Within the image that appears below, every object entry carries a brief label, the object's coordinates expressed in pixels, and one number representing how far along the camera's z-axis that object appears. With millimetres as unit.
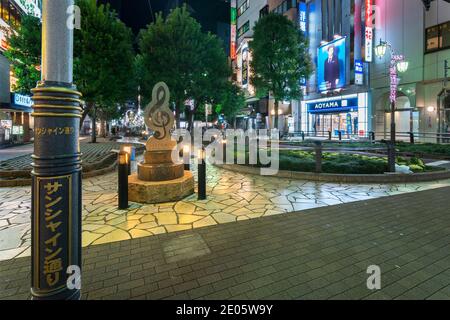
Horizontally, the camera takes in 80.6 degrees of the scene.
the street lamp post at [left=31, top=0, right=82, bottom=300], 2111
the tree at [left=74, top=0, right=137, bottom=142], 15438
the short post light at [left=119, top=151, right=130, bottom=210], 5891
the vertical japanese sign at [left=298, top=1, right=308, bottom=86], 36656
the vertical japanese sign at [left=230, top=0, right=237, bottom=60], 56594
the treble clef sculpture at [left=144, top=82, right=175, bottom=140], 7301
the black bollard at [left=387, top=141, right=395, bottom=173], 9297
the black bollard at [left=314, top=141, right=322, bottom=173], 9391
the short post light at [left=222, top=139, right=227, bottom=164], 12875
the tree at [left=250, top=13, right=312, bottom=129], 24766
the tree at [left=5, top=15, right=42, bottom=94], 15633
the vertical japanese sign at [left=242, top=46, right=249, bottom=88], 46828
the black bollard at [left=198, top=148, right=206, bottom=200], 6824
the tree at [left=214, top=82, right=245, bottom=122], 27281
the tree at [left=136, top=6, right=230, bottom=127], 23031
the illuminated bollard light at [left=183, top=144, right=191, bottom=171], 8393
